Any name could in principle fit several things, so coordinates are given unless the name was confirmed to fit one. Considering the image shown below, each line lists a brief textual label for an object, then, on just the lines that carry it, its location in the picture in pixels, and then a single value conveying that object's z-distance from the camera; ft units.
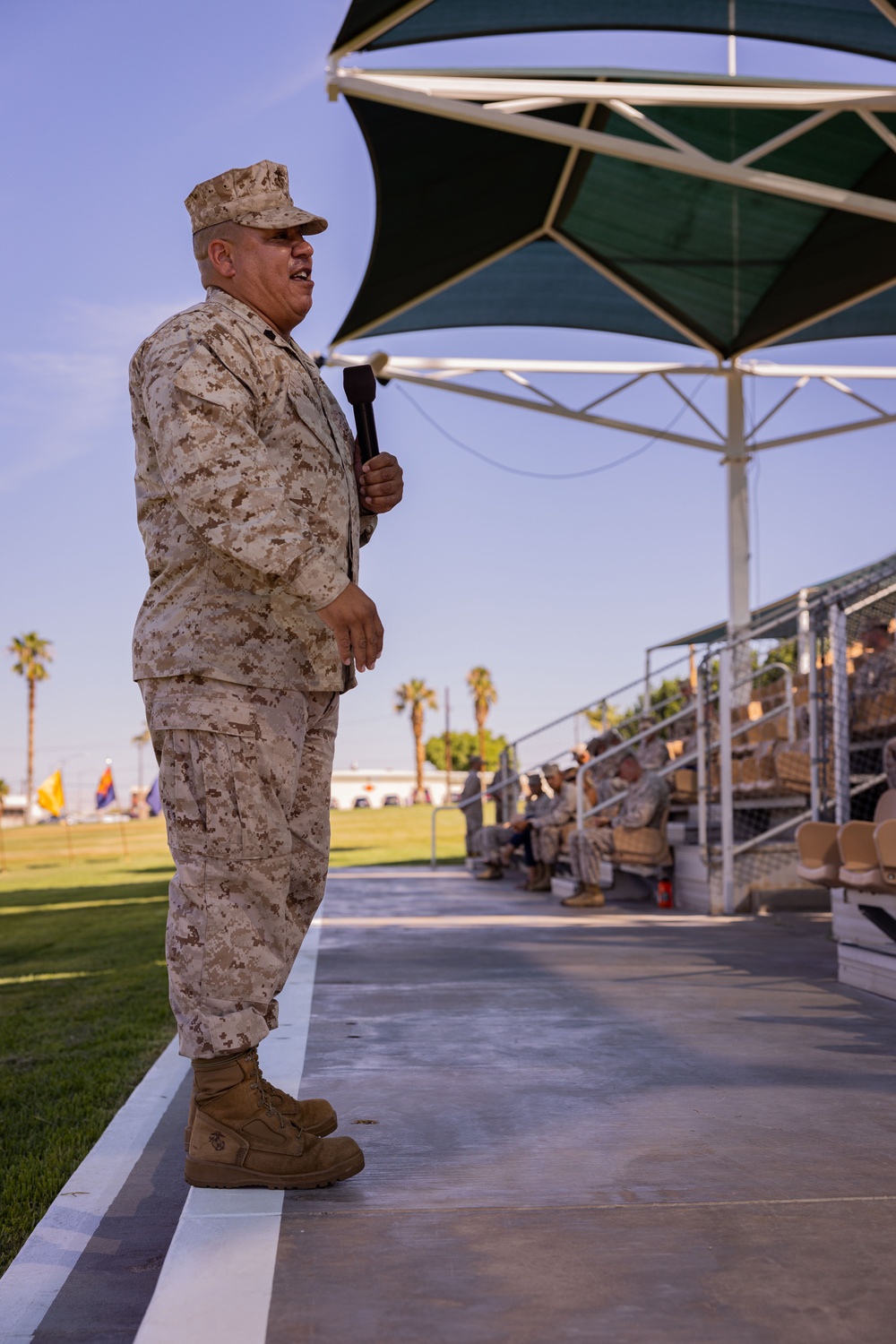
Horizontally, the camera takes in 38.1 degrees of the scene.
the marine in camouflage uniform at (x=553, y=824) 42.70
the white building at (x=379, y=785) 362.25
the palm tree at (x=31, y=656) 267.59
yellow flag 86.02
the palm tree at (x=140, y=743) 409.35
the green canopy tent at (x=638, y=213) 30.35
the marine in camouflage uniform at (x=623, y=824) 35.65
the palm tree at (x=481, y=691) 297.33
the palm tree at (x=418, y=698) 304.30
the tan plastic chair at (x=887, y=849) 15.98
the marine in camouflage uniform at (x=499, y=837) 50.49
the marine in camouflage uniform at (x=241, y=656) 8.02
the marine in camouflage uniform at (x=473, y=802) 59.06
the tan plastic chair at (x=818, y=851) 19.38
